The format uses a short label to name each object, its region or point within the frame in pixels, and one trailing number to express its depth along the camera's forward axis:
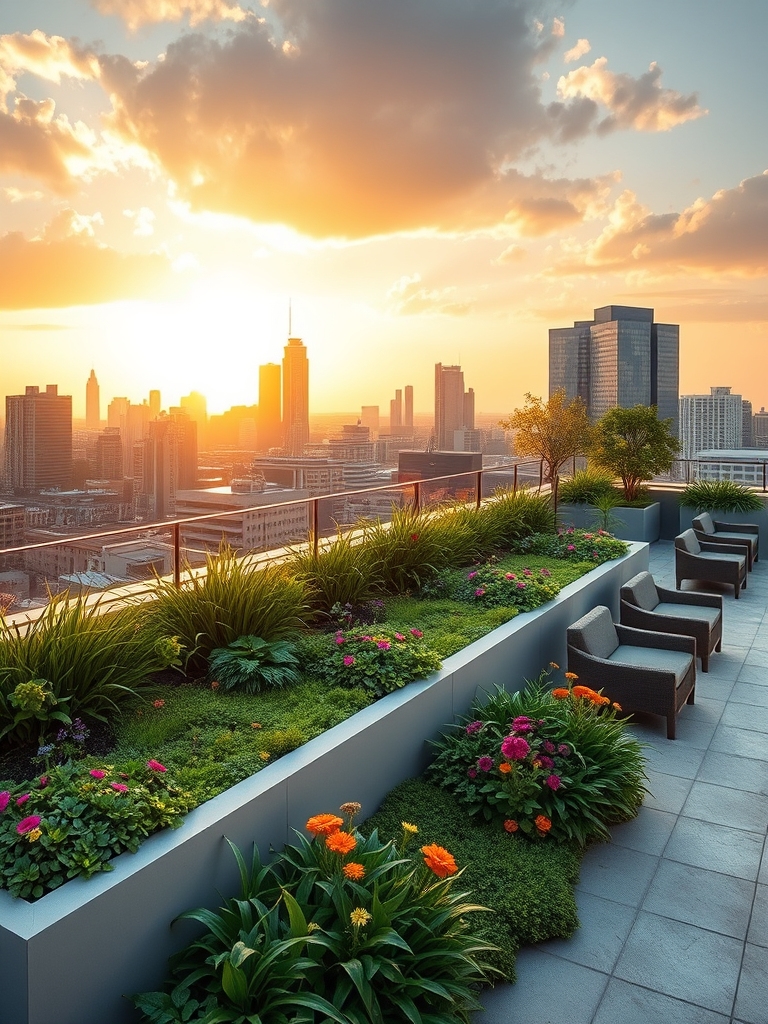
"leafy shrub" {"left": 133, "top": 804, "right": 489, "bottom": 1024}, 2.15
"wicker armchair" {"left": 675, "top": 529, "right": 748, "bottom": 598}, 8.58
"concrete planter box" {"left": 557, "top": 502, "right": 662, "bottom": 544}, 12.04
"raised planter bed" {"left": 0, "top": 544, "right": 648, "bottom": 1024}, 2.04
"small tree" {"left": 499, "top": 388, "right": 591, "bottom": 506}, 11.34
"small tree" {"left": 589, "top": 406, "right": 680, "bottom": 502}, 12.44
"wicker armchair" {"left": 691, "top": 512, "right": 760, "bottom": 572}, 9.80
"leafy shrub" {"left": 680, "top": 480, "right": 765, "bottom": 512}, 11.43
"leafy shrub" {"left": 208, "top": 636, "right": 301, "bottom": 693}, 3.89
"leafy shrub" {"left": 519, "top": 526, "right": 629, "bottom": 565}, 7.40
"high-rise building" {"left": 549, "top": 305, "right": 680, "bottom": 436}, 29.06
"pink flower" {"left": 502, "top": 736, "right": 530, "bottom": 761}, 3.36
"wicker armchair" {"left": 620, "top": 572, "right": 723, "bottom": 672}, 5.85
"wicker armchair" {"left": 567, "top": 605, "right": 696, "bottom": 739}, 4.76
